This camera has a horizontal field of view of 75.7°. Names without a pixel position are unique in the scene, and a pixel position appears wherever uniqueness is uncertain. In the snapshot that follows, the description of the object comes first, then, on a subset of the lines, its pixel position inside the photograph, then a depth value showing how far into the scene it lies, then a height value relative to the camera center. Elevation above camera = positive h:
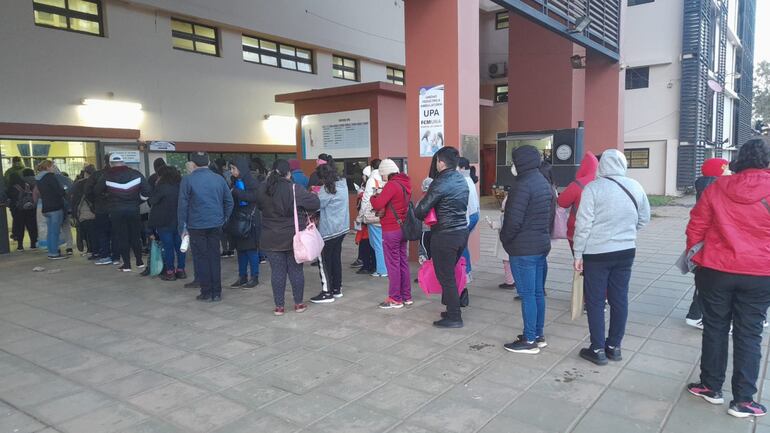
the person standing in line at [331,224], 5.64 -0.71
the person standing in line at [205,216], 5.70 -0.58
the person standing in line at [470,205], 5.33 -0.53
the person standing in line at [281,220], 5.11 -0.59
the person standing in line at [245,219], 6.41 -0.72
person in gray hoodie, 3.68 -0.65
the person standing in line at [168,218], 6.76 -0.69
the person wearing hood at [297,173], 6.75 -0.14
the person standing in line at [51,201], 8.54 -0.53
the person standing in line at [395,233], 5.24 -0.77
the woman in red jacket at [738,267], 2.95 -0.72
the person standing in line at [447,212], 4.55 -0.50
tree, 42.75 +4.80
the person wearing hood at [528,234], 3.95 -0.63
